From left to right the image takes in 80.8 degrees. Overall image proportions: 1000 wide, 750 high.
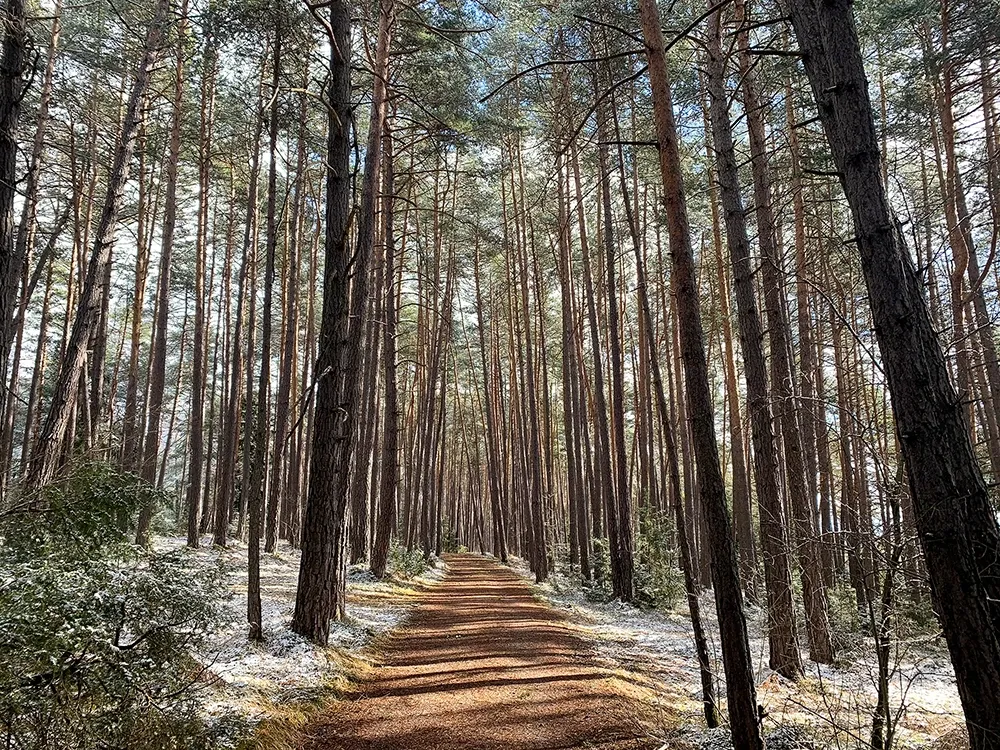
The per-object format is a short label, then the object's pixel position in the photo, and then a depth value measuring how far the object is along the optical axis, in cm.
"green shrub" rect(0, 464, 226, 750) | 246
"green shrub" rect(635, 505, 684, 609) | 1159
